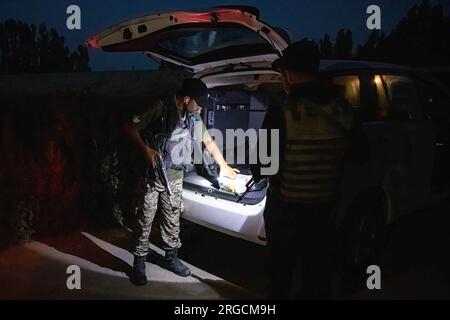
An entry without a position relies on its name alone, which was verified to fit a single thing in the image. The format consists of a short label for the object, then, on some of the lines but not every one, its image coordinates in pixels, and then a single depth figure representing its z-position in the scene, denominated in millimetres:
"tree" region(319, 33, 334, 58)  31475
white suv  3035
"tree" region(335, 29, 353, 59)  31516
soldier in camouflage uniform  3324
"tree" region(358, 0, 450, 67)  22984
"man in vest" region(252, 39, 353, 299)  2320
